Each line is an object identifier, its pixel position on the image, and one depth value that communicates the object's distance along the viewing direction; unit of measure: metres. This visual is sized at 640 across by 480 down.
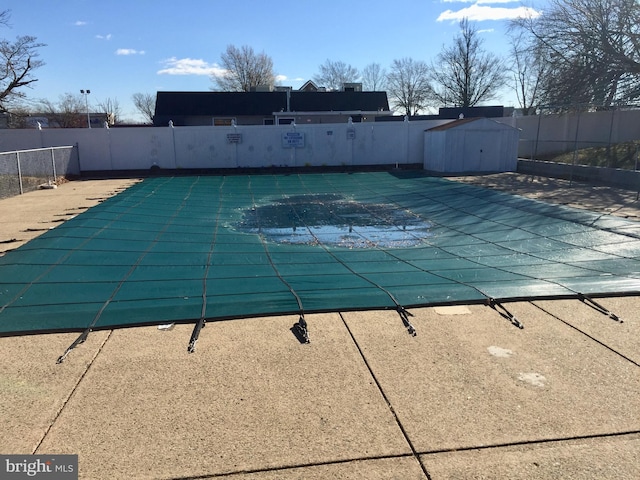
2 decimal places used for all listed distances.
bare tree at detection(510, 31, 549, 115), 21.89
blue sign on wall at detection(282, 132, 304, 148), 21.66
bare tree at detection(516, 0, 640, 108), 19.17
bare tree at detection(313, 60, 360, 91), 75.00
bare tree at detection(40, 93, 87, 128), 47.08
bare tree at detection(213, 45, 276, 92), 61.16
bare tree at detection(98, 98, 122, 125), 50.51
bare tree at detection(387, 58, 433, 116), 60.47
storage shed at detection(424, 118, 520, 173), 19.86
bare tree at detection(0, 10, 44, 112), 27.80
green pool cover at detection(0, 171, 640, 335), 5.31
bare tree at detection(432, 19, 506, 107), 50.38
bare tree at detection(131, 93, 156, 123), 78.49
